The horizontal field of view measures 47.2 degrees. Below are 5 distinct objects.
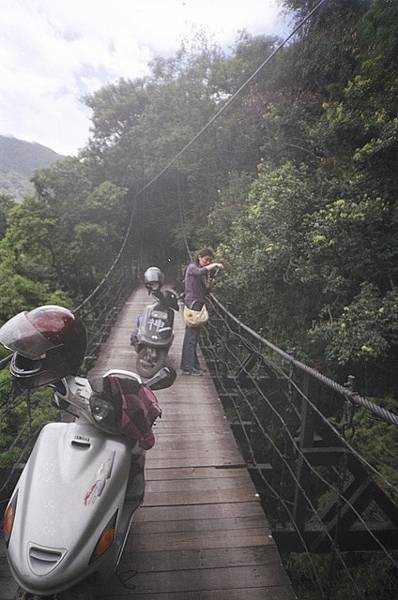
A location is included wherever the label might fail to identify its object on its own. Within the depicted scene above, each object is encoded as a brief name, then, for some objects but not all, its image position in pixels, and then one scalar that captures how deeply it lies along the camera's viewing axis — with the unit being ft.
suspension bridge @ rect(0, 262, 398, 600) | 6.13
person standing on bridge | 13.98
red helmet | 4.80
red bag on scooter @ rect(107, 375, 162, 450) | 5.63
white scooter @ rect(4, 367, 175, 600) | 4.48
